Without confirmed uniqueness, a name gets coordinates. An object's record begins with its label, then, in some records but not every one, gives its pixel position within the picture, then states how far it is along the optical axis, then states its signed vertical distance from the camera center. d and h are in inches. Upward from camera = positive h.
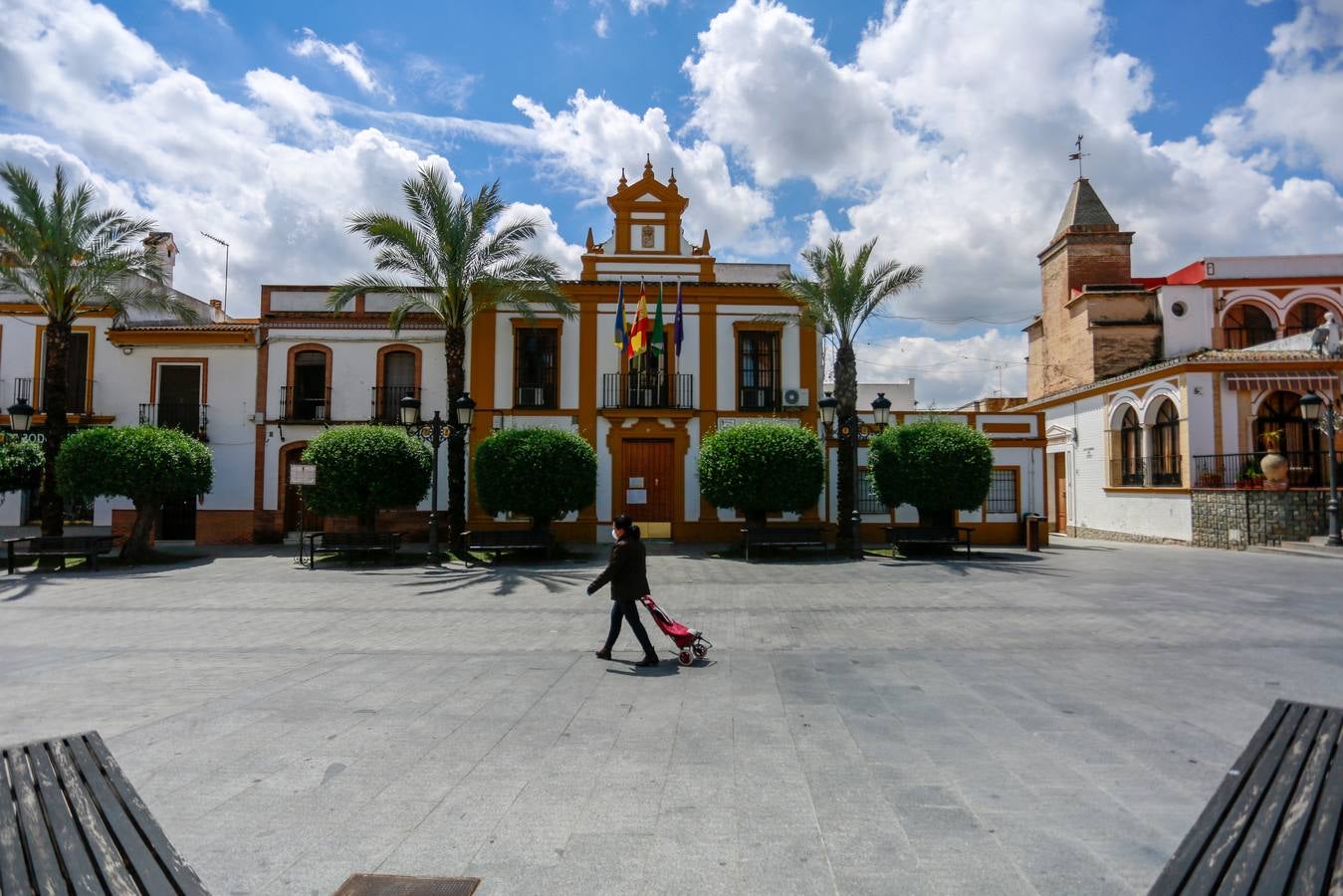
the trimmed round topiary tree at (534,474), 708.0 +16.1
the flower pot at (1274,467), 780.0 +24.4
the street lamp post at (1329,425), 715.4 +62.8
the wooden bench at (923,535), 696.4 -39.4
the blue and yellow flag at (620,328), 816.9 +173.8
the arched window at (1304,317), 1040.2 +235.1
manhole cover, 118.6 -61.4
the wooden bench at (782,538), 697.6 -42.0
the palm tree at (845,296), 749.9 +191.7
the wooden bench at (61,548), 634.2 -46.3
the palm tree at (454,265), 723.4 +219.1
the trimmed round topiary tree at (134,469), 668.7 +19.9
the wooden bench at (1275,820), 83.3 -38.4
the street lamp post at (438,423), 667.4 +61.3
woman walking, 286.0 -32.5
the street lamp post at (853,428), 697.6 +58.8
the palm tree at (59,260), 671.8 +209.9
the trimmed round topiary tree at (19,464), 746.8 +27.4
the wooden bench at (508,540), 690.8 -43.7
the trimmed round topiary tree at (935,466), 716.0 +23.7
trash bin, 799.1 -41.3
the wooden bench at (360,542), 671.8 -43.9
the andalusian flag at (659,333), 796.6 +163.9
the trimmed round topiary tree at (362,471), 693.9 +18.8
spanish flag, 793.6 +164.9
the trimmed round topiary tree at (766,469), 721.0 +21.0
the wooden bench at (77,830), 83.5 -39.2
